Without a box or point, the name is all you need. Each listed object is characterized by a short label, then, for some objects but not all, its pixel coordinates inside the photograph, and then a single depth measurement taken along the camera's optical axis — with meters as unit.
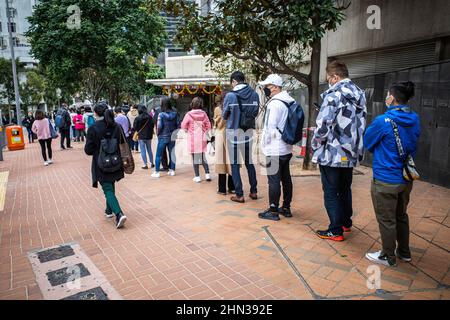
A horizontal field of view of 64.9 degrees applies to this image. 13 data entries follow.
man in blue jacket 3.27
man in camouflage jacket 3.81
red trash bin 14.66
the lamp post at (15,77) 17.75
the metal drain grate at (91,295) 3.16
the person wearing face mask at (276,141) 4.59
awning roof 19.64
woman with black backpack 4.71
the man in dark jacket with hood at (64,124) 13.24
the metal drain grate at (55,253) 4.04
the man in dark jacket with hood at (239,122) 5.45
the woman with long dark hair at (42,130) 9.98
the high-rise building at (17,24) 48.28
